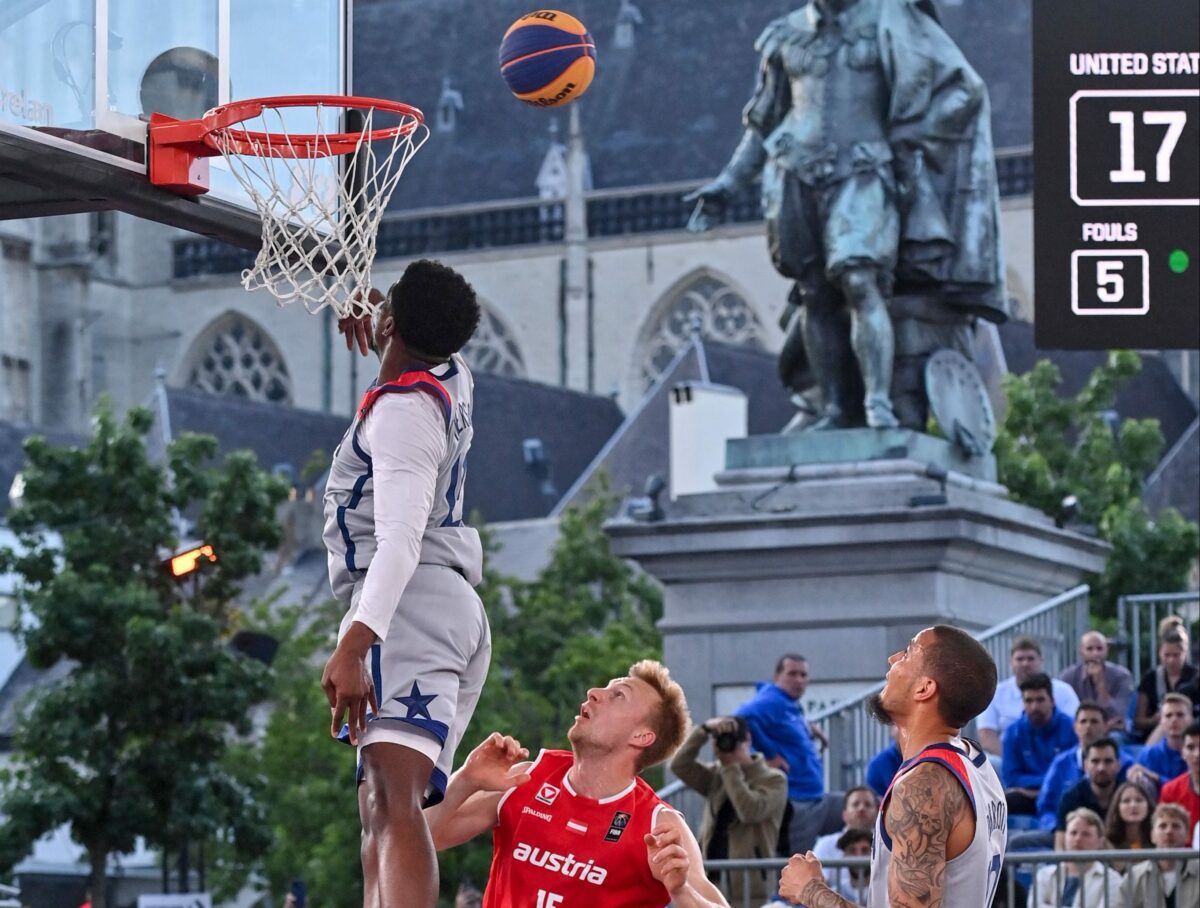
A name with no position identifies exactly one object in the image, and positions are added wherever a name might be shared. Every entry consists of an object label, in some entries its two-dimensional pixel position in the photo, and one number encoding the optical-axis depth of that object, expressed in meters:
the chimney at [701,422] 59.50
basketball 11.15
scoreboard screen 12.04
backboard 9.58
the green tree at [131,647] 34.03
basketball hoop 9.59
